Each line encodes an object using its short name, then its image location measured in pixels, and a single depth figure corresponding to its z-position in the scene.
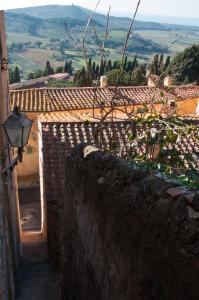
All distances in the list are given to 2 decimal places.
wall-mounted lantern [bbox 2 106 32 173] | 6.07
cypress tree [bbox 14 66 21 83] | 40.29
